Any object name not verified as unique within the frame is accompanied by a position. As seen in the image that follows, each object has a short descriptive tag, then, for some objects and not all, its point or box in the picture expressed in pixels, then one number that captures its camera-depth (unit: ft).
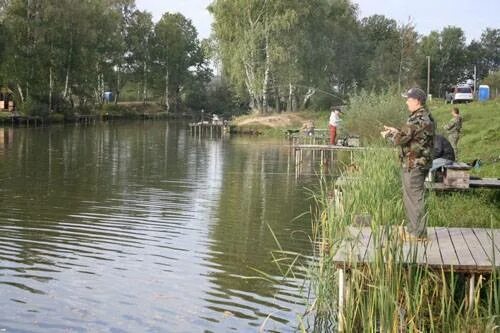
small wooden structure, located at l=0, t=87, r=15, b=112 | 186.39
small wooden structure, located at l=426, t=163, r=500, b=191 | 39.52
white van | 165.48
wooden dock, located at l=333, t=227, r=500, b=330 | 19.69
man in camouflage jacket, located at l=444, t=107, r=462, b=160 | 66.28
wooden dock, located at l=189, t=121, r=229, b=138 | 164.60
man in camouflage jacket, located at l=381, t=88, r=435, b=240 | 24.57
